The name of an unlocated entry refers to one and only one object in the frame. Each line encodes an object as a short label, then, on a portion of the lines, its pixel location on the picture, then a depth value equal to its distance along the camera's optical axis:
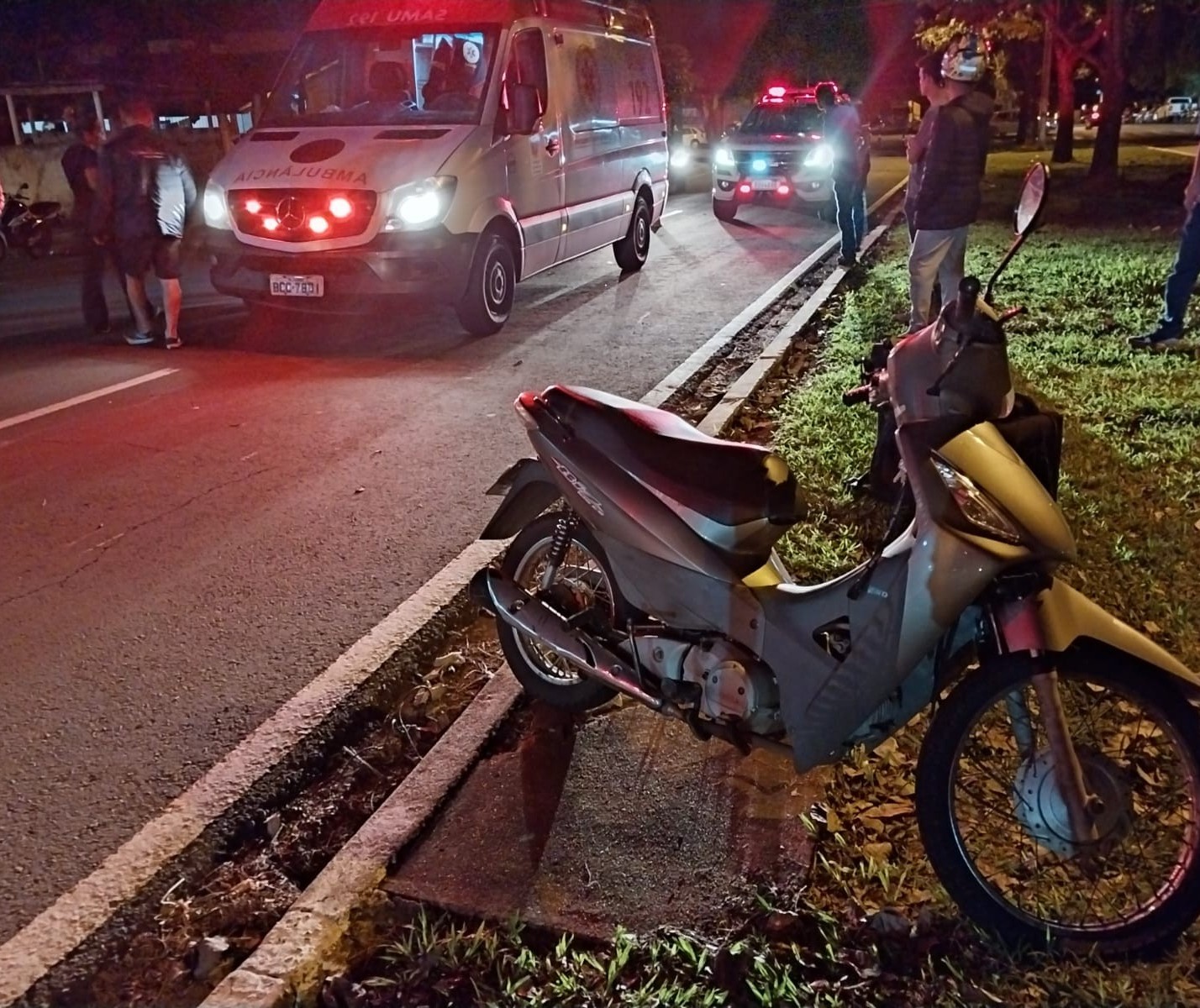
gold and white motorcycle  2.56
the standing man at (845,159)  11.76
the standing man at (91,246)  9.56
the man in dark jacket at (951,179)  6.55
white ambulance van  8.69
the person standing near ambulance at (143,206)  8.87
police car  16.84
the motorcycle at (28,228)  15.77
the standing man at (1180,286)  7.57
